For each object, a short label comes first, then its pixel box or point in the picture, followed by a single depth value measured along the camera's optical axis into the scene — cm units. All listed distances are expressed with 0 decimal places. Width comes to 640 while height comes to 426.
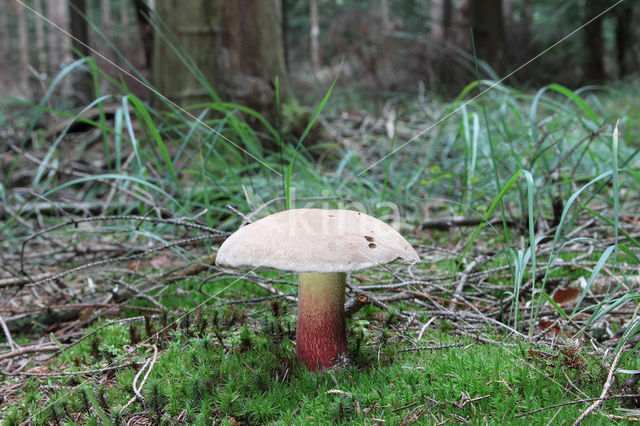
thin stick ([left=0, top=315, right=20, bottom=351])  175
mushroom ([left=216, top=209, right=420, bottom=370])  117
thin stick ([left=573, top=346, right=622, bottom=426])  106
